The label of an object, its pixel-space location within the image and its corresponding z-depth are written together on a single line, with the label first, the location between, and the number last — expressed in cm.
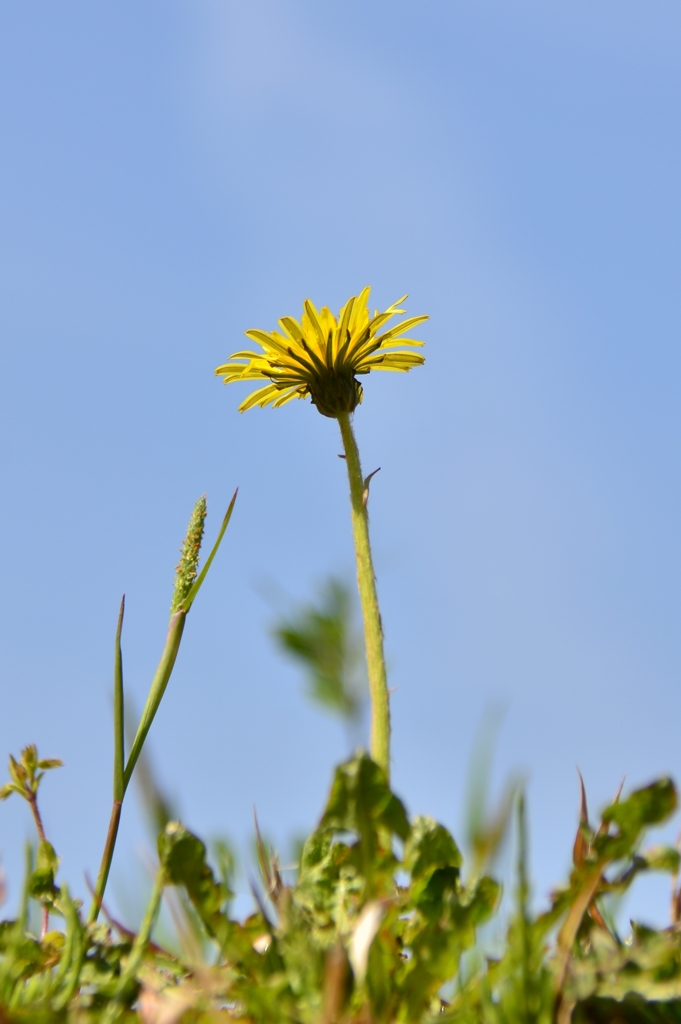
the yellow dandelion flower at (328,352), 86
